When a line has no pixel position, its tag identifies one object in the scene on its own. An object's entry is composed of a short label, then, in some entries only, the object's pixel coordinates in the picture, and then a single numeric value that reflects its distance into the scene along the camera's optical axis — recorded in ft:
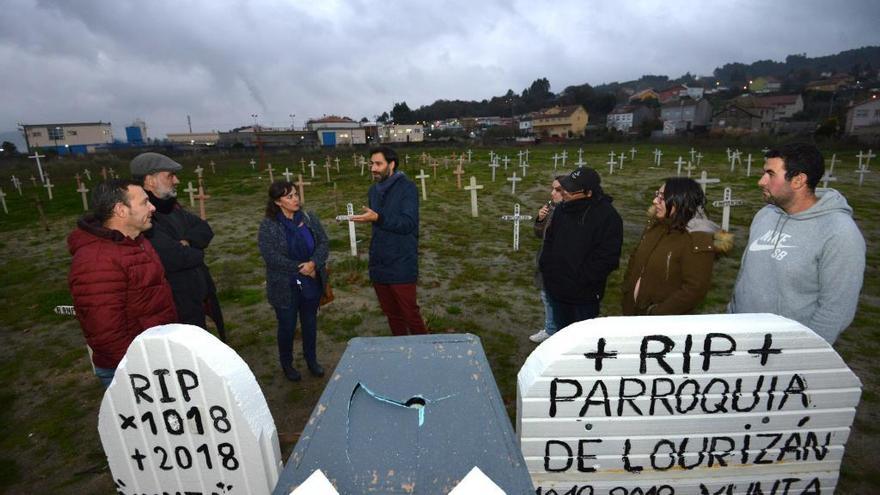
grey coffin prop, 4.58
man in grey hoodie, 8.04
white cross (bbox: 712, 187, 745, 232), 32.56
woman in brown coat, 10.03
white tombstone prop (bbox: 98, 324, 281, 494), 5.56
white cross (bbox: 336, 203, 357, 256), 29.78
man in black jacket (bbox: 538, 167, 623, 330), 12.53
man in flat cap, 11.64
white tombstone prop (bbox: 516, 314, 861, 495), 5.98
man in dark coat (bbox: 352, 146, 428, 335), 14.43
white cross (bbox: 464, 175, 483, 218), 43.29
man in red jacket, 8.25
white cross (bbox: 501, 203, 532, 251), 31.16
